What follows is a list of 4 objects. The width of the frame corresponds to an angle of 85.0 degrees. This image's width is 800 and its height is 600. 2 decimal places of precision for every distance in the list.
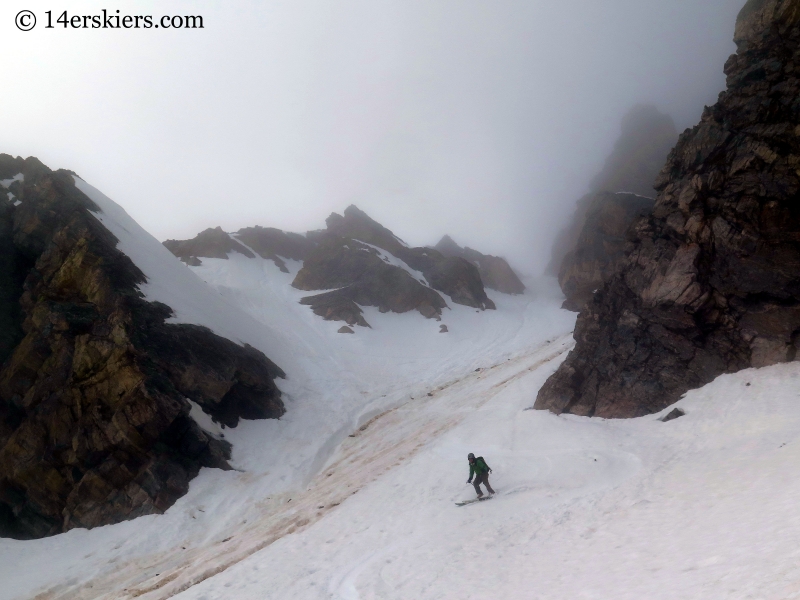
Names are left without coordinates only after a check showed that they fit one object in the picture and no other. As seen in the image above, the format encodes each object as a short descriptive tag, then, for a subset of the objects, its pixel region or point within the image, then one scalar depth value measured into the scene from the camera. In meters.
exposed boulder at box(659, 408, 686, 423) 18.80
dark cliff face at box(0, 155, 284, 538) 20.52
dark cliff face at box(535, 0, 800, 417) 19.19
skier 15.82
